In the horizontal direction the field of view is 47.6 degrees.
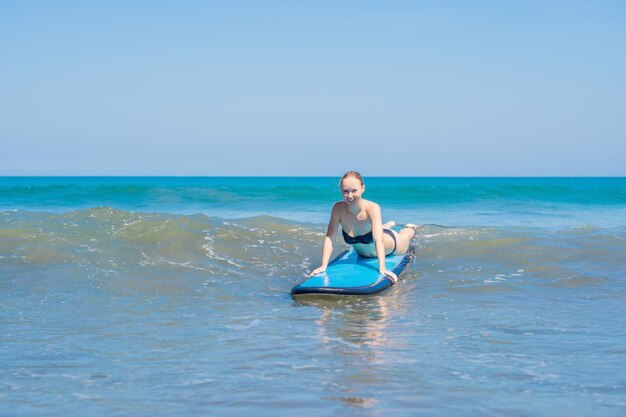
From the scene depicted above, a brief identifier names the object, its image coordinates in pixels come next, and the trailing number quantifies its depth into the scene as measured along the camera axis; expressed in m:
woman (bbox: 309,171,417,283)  7.87
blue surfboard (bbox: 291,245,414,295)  7.42
